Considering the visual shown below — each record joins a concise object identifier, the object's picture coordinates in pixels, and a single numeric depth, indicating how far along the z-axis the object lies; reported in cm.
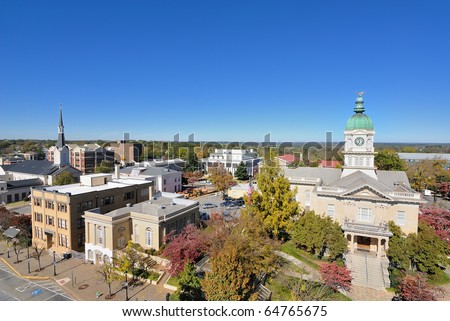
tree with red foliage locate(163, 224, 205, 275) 2035
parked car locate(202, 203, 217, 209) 4548
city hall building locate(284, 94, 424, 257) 2494
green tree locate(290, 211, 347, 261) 2322
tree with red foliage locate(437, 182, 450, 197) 4988
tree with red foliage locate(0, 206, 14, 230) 3199
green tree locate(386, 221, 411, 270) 2145
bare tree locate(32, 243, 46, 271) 2562
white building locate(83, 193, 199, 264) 2438
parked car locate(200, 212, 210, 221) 3835
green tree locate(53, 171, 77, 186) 4983
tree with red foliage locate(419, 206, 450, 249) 2489
